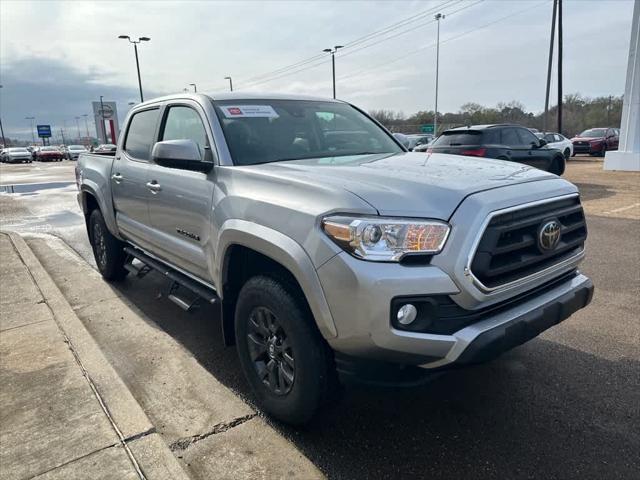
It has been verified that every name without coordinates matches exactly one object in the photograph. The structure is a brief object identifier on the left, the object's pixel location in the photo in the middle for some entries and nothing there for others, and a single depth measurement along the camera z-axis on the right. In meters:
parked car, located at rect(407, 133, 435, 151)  28.24
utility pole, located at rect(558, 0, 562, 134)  27.36
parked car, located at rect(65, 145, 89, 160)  50.62
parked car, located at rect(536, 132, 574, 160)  22.20
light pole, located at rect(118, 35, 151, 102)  36.34
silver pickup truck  2.10
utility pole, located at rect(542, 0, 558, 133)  27.95
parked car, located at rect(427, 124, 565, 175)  10.51
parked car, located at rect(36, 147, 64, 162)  48.05
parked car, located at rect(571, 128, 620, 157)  25.14
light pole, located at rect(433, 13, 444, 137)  42.16
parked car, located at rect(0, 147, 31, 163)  43.41
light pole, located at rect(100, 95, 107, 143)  48.37
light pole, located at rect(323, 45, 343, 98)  41.91
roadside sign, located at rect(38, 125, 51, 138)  80.94
